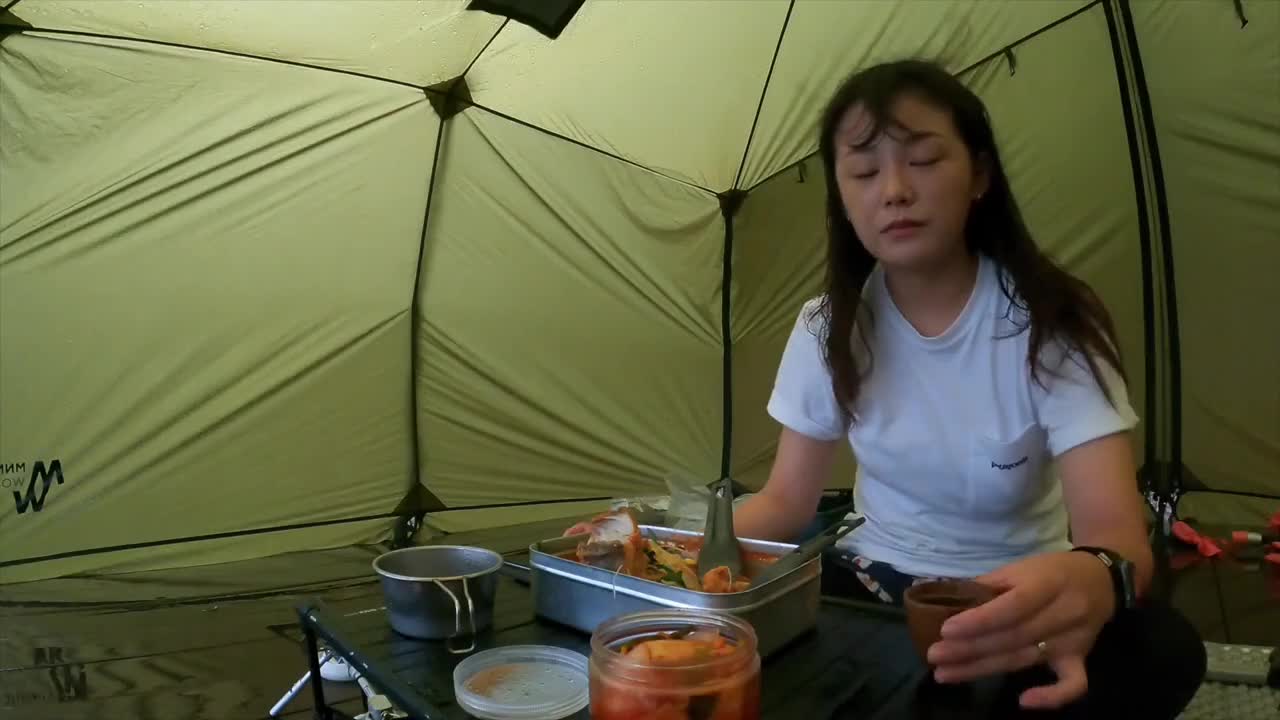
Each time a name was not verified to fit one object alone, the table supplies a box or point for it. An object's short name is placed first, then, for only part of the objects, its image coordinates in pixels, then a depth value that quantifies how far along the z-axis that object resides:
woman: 0.97
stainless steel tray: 0.72
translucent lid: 0.64
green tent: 1.98
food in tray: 0.80
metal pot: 0.79
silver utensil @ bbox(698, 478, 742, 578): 0.88
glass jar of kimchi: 0.56
